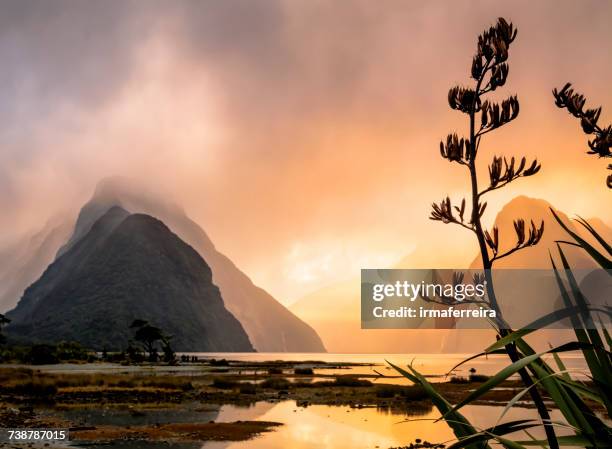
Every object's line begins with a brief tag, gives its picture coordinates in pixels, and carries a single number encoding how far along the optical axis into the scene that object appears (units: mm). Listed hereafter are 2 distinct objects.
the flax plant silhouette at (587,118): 5551
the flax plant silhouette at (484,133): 6426
